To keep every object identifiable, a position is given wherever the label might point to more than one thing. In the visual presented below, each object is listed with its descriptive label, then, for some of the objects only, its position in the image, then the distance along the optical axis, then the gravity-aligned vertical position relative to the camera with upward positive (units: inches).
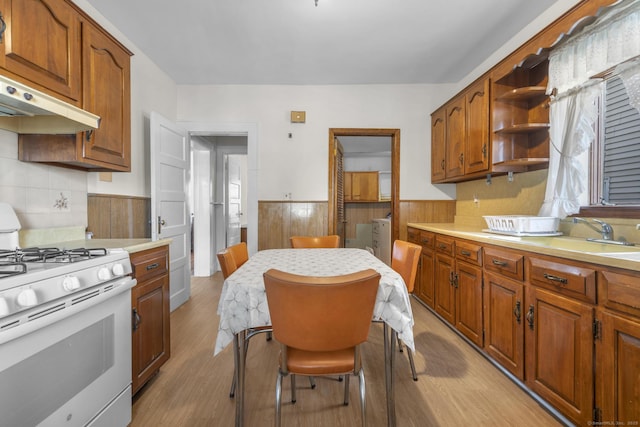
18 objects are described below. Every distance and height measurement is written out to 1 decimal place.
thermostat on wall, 141.3 +47.2
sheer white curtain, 60.2 +31.0
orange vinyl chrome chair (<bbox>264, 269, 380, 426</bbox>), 39.5 -15.4
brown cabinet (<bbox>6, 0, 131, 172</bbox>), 52.7 +30.2
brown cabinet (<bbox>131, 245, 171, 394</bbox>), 62.8 -24.9
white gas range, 35.6 -18.7
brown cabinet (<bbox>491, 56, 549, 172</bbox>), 90.7 +30.8
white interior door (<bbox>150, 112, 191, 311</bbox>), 106.9 +5.8
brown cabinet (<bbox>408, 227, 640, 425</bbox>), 45.6 -23.7
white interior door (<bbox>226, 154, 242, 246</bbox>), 198.4 +9.5
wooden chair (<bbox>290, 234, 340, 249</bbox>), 98.0 -11.0
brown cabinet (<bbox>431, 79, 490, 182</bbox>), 101.2 +30.7
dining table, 49.3 -17.0
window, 67.5 +14.8
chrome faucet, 66.8 -4.6
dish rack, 78.2 -4.0
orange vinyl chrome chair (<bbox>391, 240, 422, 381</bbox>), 71.3 -13.4
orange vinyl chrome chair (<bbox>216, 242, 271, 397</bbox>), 58.4 -12.4
